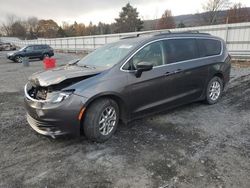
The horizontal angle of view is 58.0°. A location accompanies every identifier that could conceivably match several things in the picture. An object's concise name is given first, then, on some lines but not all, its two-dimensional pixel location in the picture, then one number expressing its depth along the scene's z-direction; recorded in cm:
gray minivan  332
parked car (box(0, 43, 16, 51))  3403
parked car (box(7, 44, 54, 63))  1951
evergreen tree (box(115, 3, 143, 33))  5591
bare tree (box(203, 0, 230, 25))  4514
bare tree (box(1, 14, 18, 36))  8736
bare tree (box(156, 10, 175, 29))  5022
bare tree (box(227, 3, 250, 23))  4114
